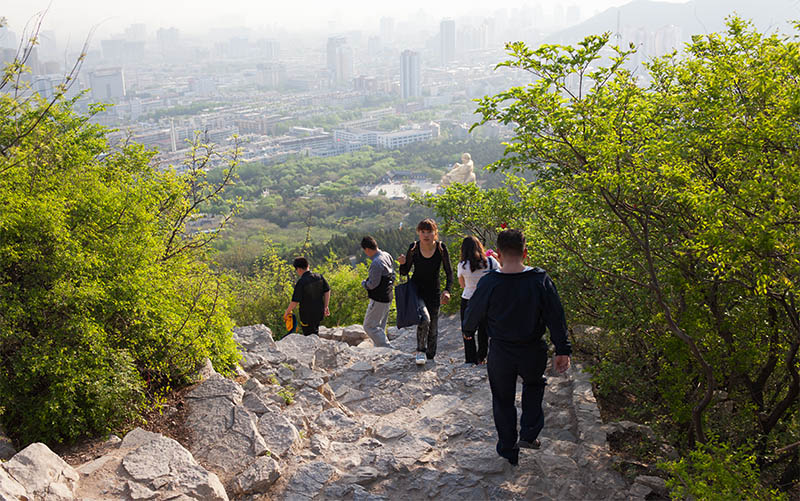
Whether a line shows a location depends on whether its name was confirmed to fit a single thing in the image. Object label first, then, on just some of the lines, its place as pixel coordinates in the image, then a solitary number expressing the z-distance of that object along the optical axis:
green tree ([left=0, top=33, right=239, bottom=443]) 3.48
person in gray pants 5.90
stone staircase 3.12
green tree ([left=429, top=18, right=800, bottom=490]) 2.77
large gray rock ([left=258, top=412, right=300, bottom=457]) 3.81
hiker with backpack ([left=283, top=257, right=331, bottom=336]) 6.73
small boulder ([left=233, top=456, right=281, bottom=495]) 3.41
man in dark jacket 3.42
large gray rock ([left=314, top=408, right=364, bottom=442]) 4.26
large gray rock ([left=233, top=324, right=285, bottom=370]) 5.30
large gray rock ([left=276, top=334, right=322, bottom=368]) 5.75
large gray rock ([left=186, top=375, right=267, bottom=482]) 3.63
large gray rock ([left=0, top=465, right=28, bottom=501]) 2.55
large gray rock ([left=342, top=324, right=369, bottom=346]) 7.81
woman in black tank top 5.29
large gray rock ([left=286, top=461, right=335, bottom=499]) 3.43
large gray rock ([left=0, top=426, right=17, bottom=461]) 3.27
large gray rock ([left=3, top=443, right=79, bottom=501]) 2.74
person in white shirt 5.06
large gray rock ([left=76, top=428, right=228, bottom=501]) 3.00
